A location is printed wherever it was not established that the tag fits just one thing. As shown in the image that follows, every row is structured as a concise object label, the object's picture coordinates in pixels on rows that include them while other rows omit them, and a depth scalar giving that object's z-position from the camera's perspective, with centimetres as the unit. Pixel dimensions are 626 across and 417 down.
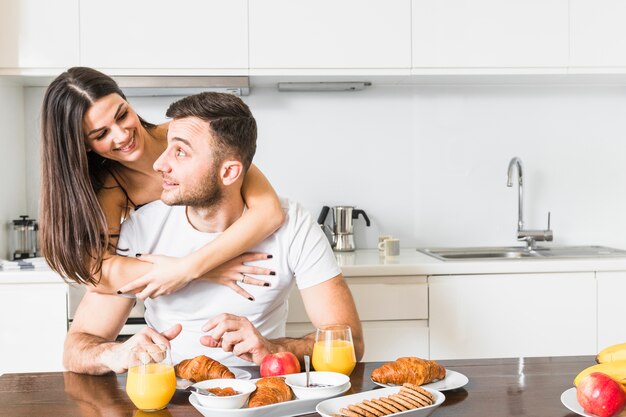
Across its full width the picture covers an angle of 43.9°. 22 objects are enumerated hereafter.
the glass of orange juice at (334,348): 152
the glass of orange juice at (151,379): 134
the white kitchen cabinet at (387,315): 287
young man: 195
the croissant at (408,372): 146
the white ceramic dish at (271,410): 129
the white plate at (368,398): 129
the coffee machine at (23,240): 316
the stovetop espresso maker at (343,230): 328
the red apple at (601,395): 128
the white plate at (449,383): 146
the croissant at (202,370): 148
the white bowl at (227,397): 131
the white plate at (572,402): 132
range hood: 307
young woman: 194
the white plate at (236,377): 148
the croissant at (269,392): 133
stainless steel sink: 329
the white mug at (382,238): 325
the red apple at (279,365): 151
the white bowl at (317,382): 139
